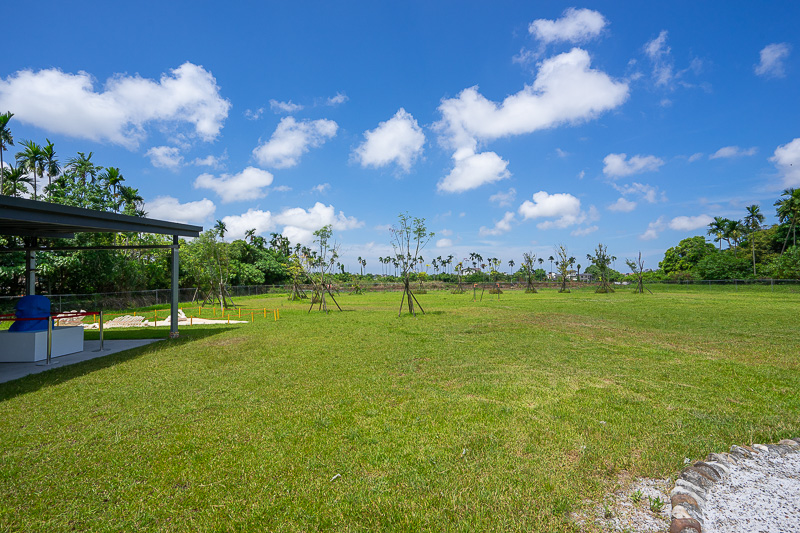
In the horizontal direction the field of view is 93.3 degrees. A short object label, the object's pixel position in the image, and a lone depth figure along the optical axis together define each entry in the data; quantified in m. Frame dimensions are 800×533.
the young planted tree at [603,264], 40.53
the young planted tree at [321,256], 22.39
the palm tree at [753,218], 55.03
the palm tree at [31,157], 25.20
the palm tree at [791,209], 43.41
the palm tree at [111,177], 29.30
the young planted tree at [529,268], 43.53
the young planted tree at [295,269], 22.75
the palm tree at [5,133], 23.83
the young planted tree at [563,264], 43.69
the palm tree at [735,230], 56.46
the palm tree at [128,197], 31.00
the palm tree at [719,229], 59.53
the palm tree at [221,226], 57.82
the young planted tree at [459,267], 40.22
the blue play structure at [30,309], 7.77
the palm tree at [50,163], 25.72
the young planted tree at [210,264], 26.04
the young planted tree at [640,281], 38.12
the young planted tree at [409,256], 17.55
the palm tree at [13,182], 22.95
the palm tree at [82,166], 24.67
